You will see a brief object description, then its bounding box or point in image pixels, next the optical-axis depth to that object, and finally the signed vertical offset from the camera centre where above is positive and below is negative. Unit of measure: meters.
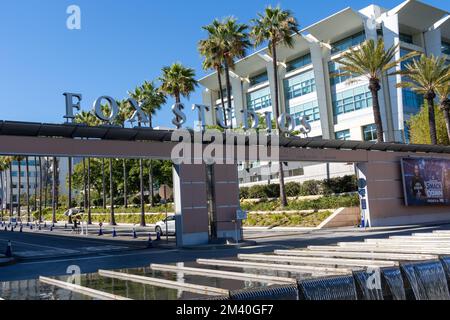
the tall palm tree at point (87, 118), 60.13 +12.94
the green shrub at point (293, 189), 44.88 +1.84
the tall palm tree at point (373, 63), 36.19 +10.80
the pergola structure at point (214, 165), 20.84 +2.99
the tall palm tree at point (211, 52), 43.78 +14.90
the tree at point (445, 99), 40.88 +8.73
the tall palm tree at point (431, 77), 40.28 +10.38
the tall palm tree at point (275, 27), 41.41 +15.82
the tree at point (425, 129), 49.19 +7.51
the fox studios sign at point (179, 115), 21.92 +5.33
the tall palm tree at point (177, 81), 46.31 +13.02
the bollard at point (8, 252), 21.77 -1.20
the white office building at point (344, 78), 58.66 +19.21
